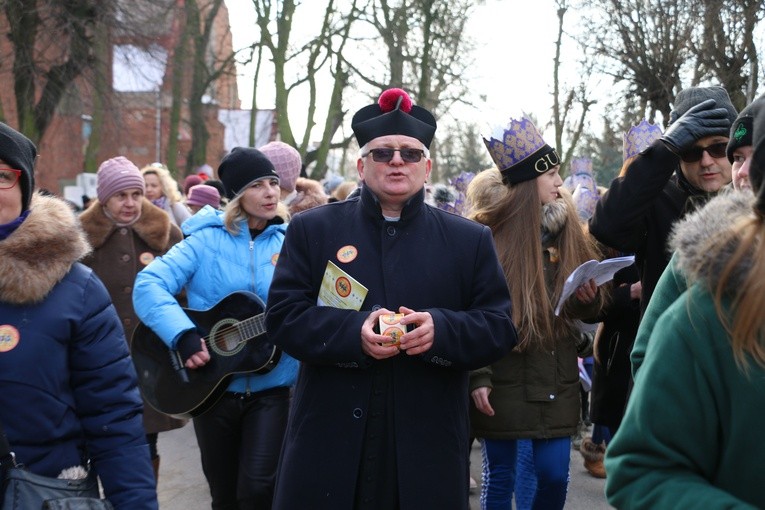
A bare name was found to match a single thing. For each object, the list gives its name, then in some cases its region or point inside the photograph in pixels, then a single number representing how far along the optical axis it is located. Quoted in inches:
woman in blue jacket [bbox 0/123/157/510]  111.7
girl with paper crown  179.0
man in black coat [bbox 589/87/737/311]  147.6
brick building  724.0
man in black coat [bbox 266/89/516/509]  133.0
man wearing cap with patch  96.8
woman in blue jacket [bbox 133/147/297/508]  183.6
